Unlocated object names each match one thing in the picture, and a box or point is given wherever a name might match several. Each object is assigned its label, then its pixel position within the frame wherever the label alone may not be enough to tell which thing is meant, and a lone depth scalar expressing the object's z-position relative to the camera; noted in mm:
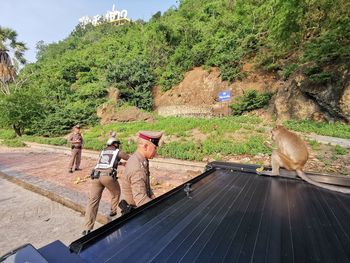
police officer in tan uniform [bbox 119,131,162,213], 2400
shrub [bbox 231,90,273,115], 16719
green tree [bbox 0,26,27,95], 24281
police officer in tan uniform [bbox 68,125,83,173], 7215
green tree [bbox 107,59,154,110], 22453
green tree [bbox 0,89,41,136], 17188
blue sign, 18777
